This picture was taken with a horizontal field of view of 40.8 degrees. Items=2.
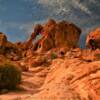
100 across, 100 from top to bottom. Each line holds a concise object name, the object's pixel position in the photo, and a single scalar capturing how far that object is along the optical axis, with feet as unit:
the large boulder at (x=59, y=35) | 112.61
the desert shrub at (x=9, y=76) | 27.05
